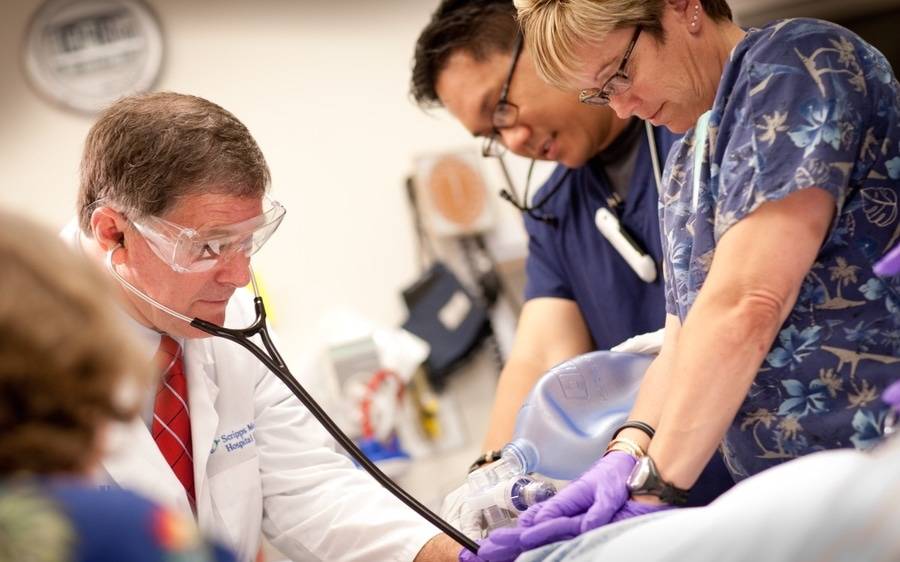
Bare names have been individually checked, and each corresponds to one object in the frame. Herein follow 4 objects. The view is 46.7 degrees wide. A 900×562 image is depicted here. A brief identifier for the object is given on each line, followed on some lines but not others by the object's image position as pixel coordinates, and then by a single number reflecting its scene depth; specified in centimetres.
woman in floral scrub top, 123
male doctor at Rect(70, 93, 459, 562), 165
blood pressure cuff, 354
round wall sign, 348
